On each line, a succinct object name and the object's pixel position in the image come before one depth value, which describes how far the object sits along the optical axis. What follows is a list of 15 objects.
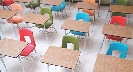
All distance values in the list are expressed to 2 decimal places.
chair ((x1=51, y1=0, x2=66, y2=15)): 6.10
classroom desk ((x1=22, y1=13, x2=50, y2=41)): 4.66
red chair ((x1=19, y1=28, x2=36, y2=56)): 4.01
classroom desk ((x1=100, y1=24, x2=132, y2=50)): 4.11
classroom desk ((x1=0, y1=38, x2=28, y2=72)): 3.44
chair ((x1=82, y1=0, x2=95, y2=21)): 5.72
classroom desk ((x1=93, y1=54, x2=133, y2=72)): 3.03
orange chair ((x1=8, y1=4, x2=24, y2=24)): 5.38
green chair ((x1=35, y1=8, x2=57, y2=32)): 5.12
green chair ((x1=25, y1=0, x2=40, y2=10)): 6.35
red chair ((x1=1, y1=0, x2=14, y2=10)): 6.62
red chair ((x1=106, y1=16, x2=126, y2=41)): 4.46
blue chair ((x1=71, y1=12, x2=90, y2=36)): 4.69
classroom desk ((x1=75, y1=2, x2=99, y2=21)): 5.47
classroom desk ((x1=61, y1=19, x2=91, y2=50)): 4.29
